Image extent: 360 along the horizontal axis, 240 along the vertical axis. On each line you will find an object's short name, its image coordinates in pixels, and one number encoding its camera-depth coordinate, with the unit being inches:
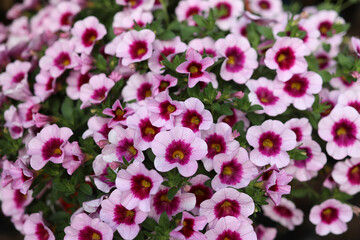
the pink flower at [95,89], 19.4
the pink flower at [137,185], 17.7
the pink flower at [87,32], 20.3
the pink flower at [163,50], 19.2
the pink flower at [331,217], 19.7
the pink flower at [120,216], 17.9
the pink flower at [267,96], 19.1
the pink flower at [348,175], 19.5
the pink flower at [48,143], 18.6
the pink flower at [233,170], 18.2
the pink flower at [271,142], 18.5
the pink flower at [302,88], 19.2
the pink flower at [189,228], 17.7
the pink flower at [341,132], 18.9
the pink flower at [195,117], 18.1
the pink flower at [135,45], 19.3
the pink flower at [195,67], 18.5
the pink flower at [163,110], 18.1
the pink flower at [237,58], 19.4
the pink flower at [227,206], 17.9
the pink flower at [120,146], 18.3
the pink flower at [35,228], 19.3
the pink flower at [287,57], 19.3
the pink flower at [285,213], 20.5
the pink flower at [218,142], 18.4
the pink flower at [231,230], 17.8
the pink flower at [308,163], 19.2
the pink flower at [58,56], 20.3
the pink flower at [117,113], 18.6
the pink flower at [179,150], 17.8
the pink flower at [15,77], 20.3
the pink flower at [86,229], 17.9
